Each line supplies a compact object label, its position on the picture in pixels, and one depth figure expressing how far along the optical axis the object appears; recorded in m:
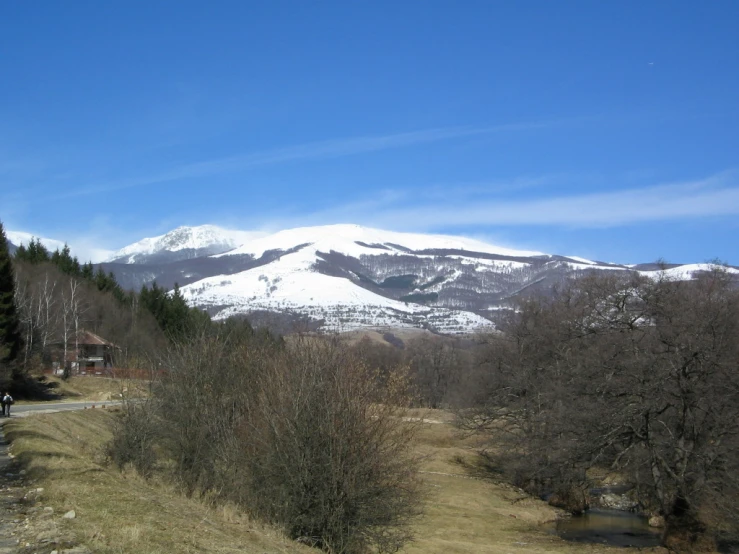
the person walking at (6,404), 40.25
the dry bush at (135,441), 23.78
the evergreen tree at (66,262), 93.62
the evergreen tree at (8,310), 54.53
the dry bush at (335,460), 18.02
